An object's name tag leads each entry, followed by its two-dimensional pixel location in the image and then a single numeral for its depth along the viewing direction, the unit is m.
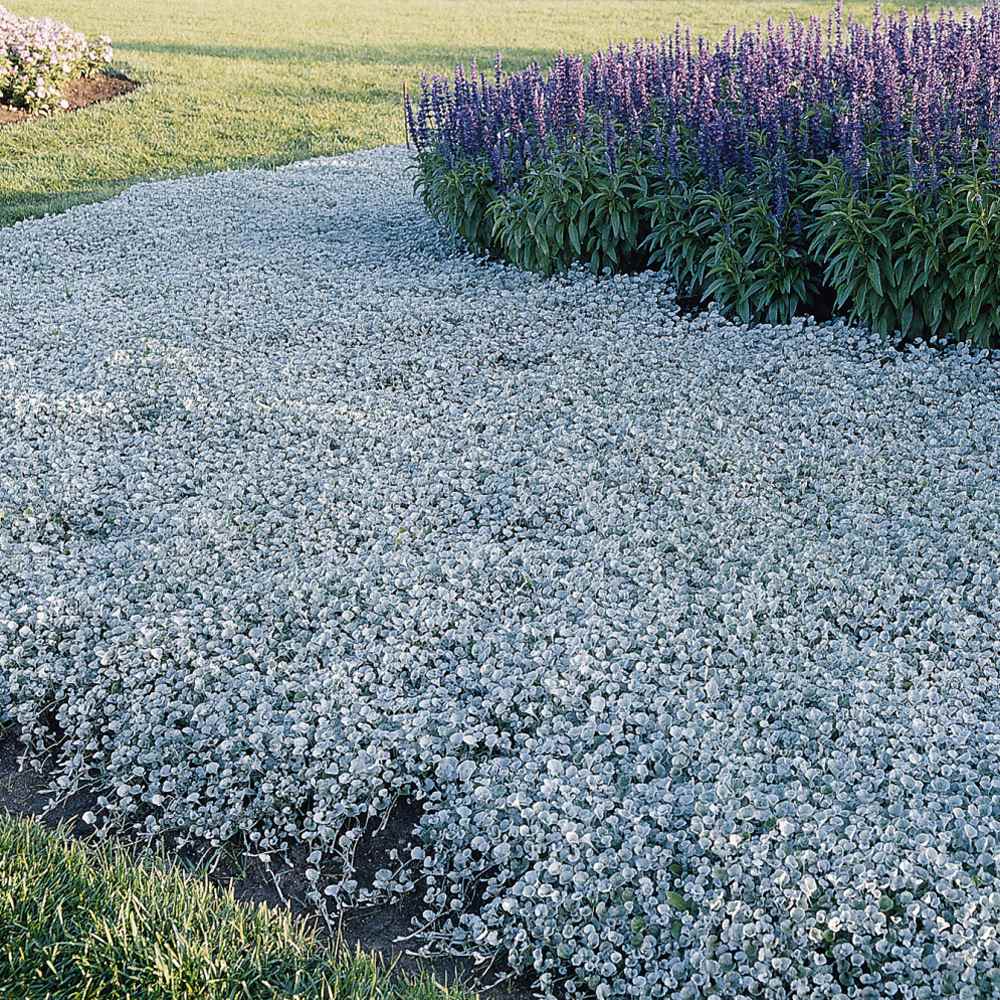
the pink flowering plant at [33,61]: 13.17
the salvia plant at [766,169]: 5.76
